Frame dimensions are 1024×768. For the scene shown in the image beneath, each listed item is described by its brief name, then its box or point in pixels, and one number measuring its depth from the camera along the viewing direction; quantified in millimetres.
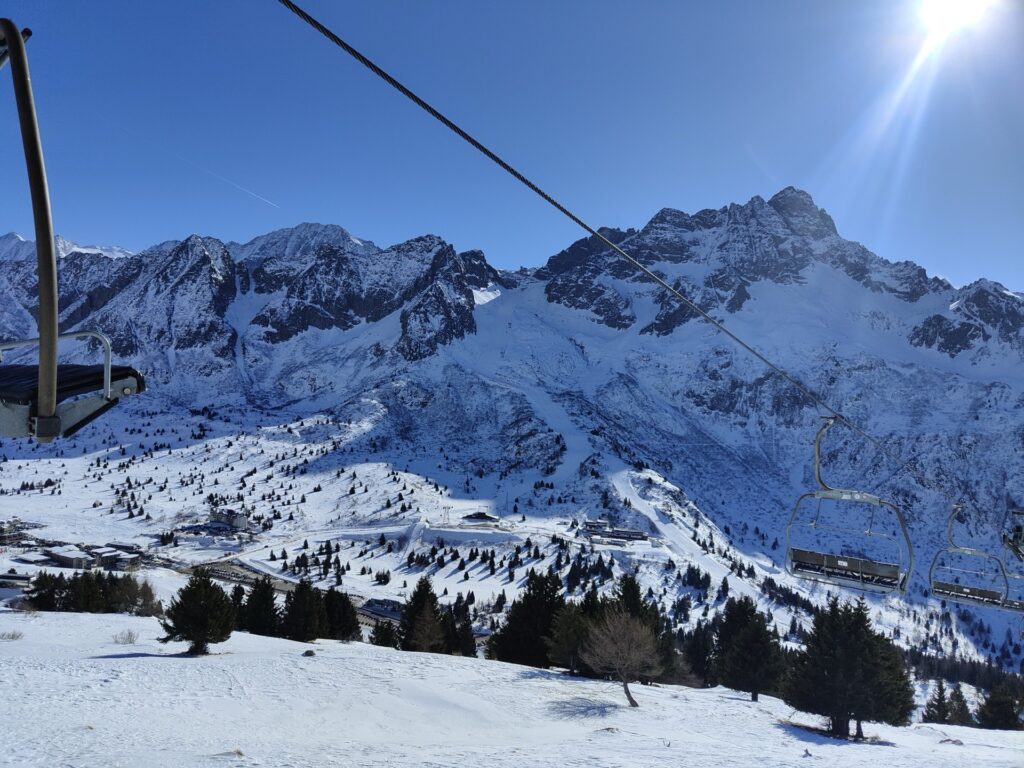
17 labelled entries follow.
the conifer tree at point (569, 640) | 34438
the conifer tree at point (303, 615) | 40812
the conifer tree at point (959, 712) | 52562
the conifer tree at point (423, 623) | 40625
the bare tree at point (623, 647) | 29078
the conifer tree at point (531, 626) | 40781
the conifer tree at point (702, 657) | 53031
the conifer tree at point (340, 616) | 44875
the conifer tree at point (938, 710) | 51656
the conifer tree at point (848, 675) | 29500
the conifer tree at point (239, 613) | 42825
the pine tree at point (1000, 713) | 43000
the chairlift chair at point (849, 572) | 12836
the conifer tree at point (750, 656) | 37875
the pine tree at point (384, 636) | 44469
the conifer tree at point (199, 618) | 27641
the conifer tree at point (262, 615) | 42531
